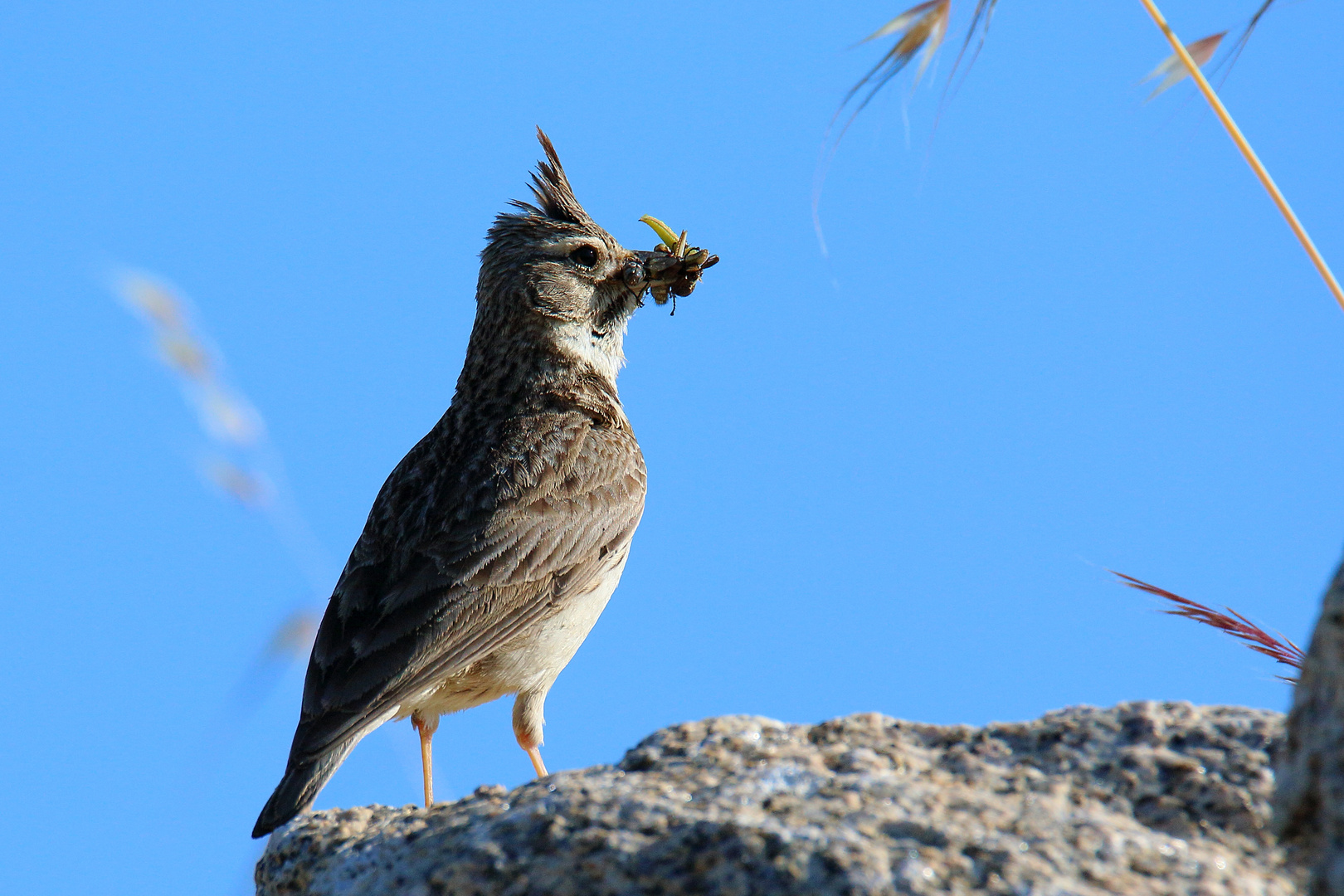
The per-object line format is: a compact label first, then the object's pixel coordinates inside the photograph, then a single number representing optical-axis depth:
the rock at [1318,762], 3.95
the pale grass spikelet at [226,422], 10.10
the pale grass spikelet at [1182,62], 7.54
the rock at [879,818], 4.91
